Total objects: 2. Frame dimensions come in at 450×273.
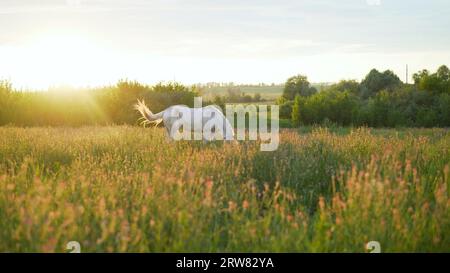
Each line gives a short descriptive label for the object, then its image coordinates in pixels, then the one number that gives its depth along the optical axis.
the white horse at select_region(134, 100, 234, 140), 12.73
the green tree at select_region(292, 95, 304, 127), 29.76
